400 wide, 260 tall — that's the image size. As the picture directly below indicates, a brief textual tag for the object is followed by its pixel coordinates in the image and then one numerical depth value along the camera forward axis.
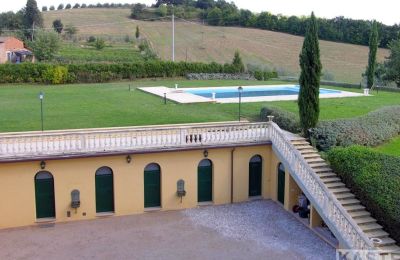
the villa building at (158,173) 18.31
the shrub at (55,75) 49.56
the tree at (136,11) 120.31
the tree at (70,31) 93.43
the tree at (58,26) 100.65
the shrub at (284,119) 23.62
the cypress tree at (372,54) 45.06
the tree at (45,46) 64.94
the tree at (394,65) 47.53
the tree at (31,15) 91.19
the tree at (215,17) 106.88
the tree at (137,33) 92.43
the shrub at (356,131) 21.53
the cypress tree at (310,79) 21.94
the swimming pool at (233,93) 36.81
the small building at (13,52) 65.69
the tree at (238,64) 58.62
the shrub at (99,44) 78.06
